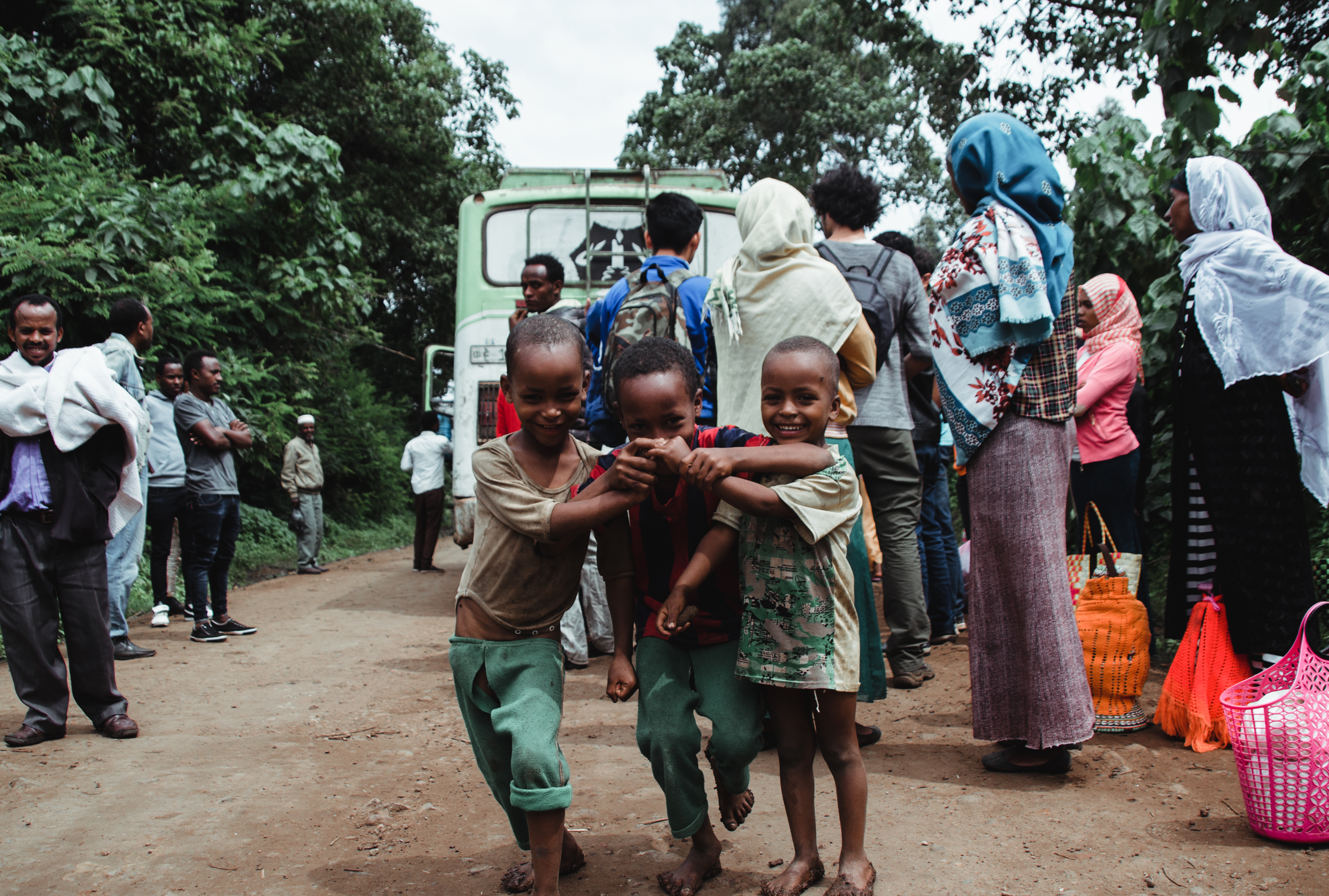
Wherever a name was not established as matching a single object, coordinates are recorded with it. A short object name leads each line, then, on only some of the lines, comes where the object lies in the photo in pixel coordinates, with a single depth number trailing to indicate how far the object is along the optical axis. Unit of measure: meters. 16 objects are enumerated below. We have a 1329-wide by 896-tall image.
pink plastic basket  2.59
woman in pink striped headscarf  4.86
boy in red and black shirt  2.37
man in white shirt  11.42
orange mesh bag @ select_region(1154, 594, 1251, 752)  3.46
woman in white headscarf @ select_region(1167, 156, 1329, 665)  3.37
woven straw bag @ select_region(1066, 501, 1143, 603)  3.98
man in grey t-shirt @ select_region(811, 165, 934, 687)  4.26
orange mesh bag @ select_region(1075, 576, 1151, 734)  3.63
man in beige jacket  11.54
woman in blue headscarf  3.23
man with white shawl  4.06
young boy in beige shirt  2.37
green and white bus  8.15
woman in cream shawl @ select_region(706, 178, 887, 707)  3.55
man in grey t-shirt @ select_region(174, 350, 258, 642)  6.67
